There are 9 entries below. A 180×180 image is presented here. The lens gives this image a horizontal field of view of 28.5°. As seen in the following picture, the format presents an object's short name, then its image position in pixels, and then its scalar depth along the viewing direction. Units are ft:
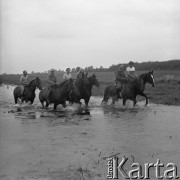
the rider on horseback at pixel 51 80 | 61.01
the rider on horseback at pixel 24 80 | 70.94
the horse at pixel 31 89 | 65.48
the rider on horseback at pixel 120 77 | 66.13
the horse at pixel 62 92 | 57.16
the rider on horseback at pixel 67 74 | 66.96
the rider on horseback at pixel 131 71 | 66.44
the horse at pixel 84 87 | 64.85
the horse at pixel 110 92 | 68.69
